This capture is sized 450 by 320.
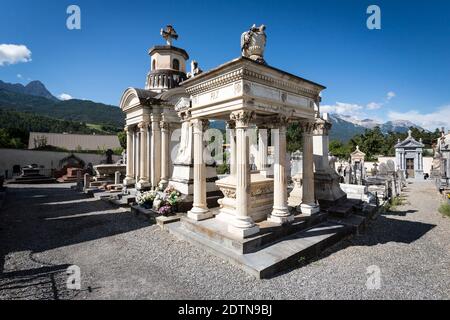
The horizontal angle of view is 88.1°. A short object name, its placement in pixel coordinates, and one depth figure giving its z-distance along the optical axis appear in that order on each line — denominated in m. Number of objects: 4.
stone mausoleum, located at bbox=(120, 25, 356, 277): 6.09
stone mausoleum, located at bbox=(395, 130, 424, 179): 31.20
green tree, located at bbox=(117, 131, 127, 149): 50.59
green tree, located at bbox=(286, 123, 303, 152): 51.87
